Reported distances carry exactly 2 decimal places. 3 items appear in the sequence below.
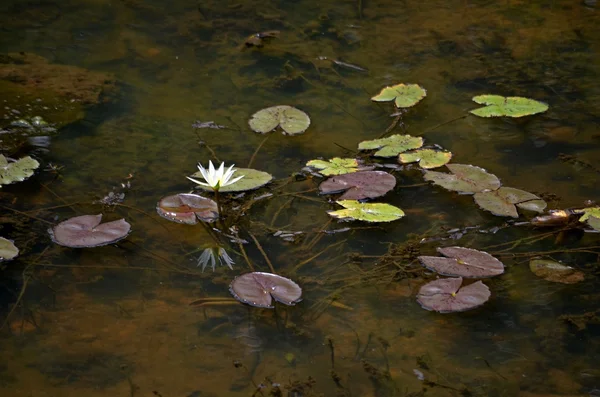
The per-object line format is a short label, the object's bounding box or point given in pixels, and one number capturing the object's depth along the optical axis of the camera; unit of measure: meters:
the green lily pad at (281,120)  6.49
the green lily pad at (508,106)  6.66
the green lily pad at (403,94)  6.83
